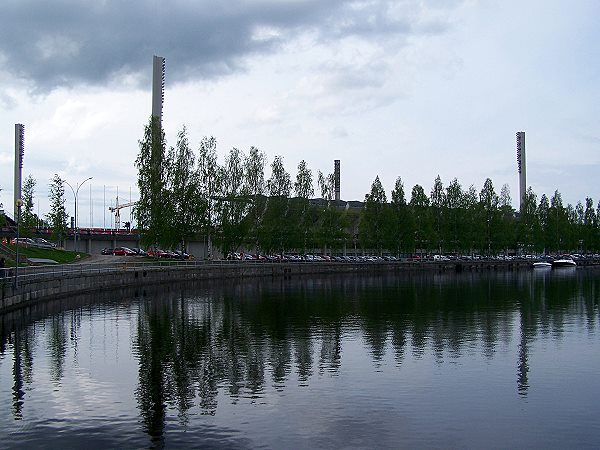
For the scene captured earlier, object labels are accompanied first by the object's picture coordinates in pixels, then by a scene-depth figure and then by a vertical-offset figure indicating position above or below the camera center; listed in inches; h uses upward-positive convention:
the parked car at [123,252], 4825.8 -51.9
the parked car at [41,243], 4390.0 +16.6
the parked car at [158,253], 4597.2 -61.9
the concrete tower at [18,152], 5231.3 +725.6
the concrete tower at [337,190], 7698.8 +591.4
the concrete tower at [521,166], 7677.2 +848.7
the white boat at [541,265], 6604.3 -233.1
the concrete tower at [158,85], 5221.5 +1219.7
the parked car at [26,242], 4078.2 +23.0
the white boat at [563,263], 6815.9 -222.5
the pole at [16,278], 2036.2 -95.3
